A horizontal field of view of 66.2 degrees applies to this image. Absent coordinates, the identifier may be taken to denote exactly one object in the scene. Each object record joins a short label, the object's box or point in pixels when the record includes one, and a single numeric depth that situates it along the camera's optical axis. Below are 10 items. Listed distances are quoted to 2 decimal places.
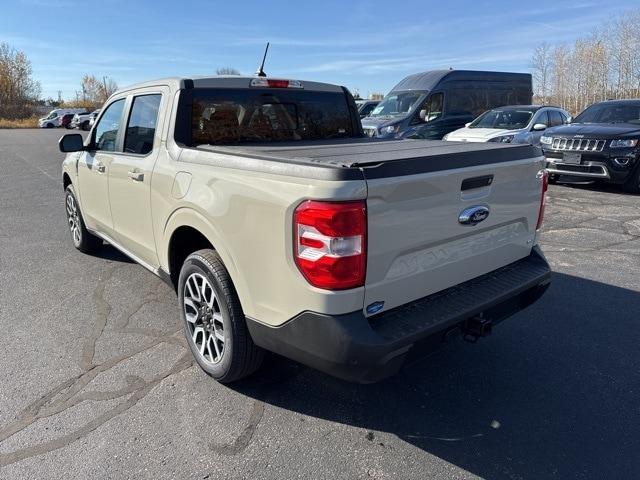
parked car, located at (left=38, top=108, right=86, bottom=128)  46.46
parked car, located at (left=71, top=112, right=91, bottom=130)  37.49
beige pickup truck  2.24
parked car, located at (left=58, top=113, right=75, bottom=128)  39.85
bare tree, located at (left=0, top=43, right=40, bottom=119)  59.56
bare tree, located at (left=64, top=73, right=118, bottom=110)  86.31
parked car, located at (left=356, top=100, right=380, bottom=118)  22.89
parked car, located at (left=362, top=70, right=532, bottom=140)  14.00
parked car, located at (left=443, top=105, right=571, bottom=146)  11.30
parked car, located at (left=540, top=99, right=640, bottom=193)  9.09
